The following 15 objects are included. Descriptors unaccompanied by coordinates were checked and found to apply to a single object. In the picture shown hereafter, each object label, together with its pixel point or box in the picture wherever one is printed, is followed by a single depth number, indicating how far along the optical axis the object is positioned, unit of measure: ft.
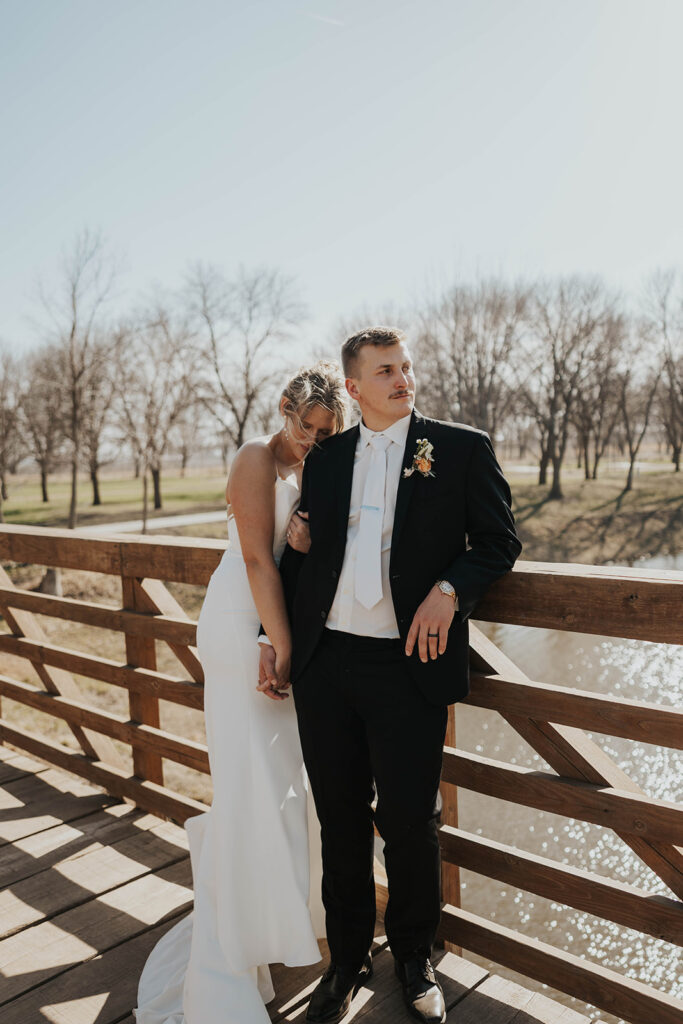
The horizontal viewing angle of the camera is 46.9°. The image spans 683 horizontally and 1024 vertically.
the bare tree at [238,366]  104.47
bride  7.99
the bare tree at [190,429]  101.65
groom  7.20
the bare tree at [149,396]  88.99
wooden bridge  7.06
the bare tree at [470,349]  110.63
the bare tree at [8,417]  86.43
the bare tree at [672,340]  124.57
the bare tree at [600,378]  121.29
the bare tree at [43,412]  96.62
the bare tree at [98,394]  76.84
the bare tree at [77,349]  70.18
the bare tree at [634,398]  117.08
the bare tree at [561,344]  119.14
